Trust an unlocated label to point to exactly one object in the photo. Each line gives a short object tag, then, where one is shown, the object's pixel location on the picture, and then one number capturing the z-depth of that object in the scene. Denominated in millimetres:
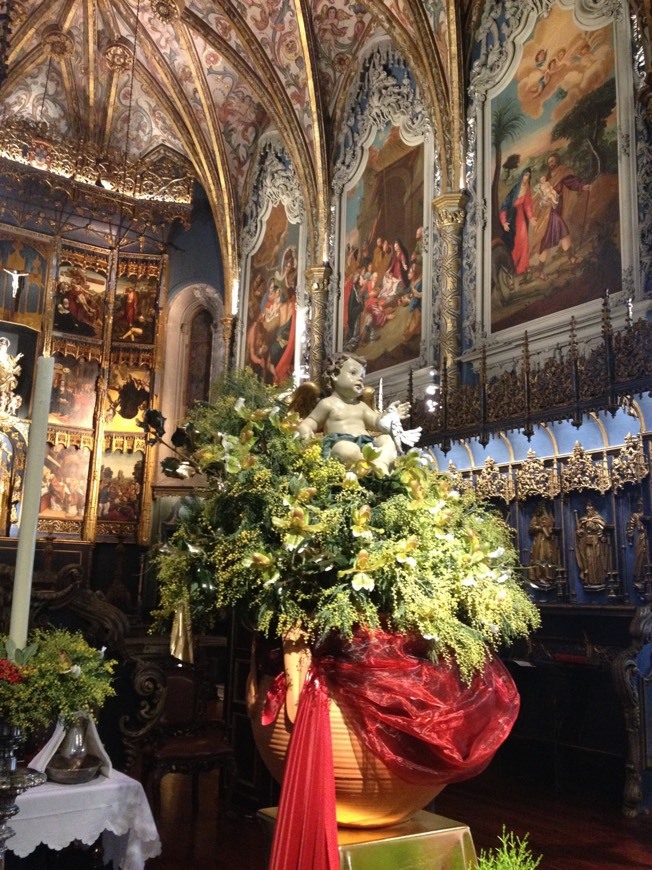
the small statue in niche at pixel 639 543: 6723
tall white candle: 1924
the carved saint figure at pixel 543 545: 7582
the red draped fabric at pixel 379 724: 2018
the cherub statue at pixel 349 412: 3008
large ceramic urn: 2074
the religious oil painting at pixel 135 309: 15688
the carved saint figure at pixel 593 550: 7129
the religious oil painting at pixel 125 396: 15336
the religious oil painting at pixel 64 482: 14516
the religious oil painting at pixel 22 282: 14867
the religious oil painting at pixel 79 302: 15305
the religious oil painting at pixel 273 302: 13758
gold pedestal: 2064
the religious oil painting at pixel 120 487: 14805
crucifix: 14836
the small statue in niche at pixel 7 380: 14117
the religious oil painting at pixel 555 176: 8227
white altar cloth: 2916
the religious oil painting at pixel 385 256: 10883
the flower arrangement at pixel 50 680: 1916
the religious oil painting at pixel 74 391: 15000
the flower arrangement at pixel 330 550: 2180
